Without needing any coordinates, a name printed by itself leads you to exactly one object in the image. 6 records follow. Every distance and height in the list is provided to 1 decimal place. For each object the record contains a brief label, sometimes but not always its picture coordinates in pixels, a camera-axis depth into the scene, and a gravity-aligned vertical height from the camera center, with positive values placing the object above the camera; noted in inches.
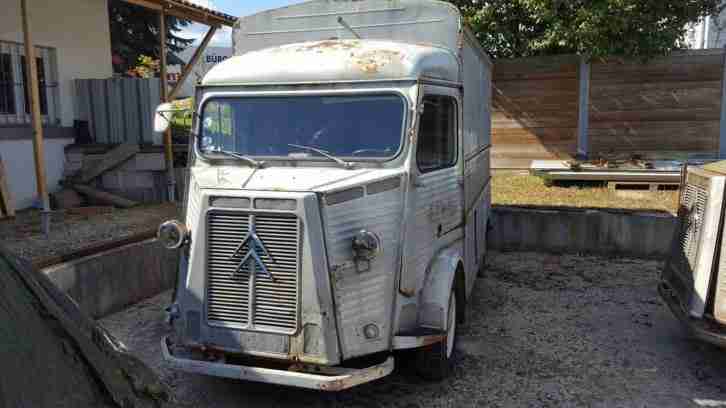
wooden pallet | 428.8 -51.5
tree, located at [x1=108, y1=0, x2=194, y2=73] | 664.4 +105.9
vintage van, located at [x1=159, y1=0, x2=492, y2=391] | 150.5 -27.5
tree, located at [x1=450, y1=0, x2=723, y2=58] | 458.6 +76.6
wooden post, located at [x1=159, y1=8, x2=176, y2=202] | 414.0 -9.0
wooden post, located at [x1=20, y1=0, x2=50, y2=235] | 310.5 +2.2
